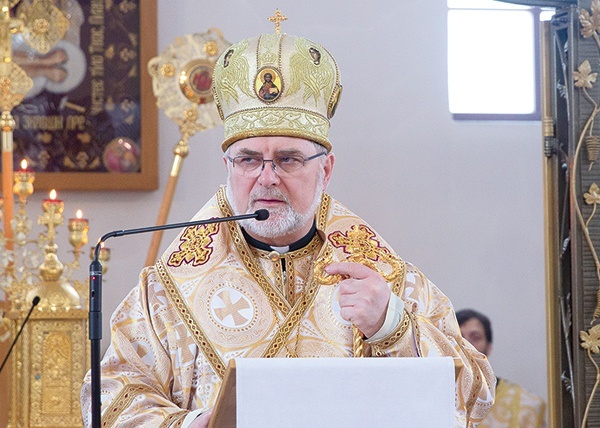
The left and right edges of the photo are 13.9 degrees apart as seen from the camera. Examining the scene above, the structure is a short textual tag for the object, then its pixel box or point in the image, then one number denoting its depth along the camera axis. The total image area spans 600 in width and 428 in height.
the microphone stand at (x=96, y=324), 6.04
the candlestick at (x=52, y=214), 11.44
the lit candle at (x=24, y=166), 11.77
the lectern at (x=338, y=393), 5.80
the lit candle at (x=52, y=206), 11.58
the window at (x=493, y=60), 15.38
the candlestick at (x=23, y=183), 11.55
